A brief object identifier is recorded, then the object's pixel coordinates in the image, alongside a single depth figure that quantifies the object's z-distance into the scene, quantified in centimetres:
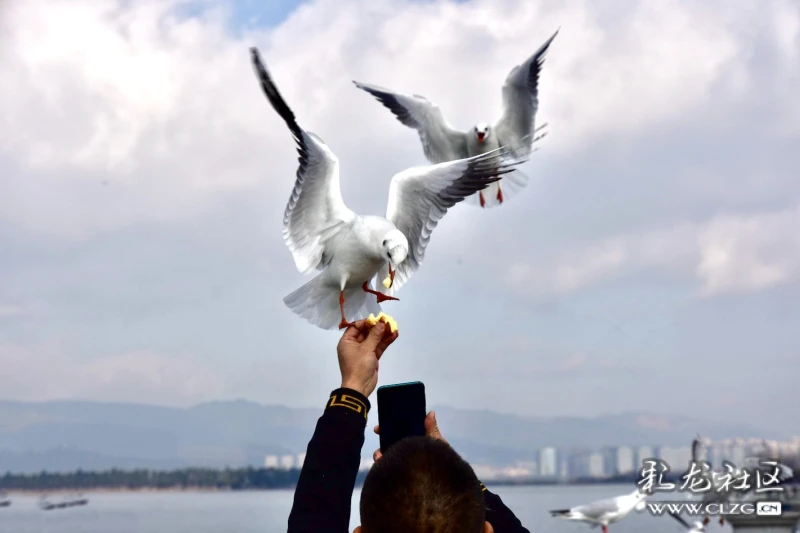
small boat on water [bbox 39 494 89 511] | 4841
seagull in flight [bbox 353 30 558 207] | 904
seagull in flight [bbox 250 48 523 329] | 410
